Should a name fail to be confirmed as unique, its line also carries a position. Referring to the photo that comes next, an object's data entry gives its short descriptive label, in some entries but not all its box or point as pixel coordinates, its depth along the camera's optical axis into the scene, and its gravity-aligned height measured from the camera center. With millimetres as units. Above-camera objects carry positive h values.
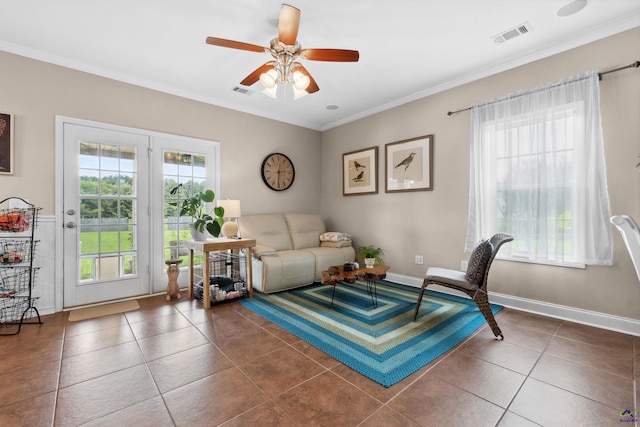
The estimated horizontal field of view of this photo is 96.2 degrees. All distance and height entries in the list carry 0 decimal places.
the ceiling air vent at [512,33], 2541 +1666
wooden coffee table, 3003 -640
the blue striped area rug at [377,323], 2071 -1015
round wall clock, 4718 +753
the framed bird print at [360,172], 4551 +723
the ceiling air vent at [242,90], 3783 +1689
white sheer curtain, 2576 +402
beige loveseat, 3701 -511
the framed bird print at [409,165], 3854 +717
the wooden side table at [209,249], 3176 -375
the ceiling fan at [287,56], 2074 +1302
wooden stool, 3453 -769
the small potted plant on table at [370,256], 3479 -492
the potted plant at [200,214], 3449 +29
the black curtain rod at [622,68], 2408 +1261
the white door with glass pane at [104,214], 3109 +32
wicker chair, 2402 -550
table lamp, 3688 +27
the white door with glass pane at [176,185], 3672 +430
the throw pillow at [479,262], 2414 -401
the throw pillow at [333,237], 4617 -345
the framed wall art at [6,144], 2738 +708
